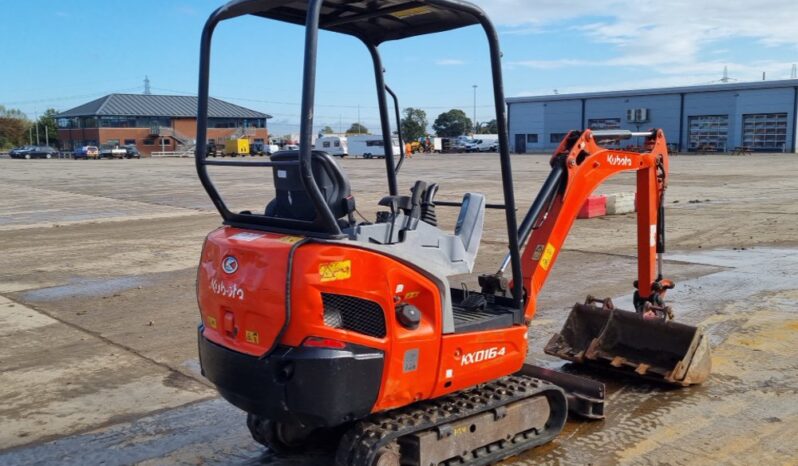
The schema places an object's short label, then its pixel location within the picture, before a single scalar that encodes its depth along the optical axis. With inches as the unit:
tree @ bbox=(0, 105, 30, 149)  4379.9
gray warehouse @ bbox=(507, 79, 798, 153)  2437.3
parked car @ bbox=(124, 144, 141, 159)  3171.8
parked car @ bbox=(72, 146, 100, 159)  3063.5
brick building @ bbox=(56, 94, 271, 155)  3695.9
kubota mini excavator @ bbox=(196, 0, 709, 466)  138.3
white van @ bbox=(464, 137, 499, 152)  3284.9
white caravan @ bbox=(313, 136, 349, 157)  2704.7
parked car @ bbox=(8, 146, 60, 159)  3112.7
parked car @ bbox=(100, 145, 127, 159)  3102.9
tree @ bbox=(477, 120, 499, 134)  4874.0
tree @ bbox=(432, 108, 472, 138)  4645.7
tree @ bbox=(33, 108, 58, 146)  4318.4
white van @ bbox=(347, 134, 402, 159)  2746.1
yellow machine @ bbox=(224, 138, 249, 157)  3112.7
